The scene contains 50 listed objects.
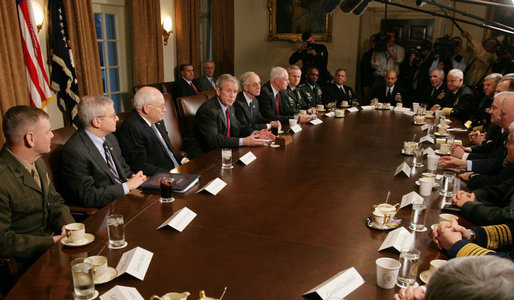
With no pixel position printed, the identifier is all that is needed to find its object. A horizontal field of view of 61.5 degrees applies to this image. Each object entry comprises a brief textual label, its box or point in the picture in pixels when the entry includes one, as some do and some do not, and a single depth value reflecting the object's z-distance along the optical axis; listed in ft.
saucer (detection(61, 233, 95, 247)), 5.31
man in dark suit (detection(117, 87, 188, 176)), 10.30
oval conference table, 4.60
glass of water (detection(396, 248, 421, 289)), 4.61
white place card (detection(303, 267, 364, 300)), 4.38
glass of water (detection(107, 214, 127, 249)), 5.30
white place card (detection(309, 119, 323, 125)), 14.52
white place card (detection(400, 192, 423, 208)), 6.88
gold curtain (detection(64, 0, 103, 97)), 15.44
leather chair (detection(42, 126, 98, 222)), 7.77
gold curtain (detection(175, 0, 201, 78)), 22.54
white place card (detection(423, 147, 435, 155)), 10.53
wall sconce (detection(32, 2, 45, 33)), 14.21
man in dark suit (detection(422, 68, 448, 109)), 19.34
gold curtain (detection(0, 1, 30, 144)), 12.69
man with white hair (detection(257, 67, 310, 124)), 16.65
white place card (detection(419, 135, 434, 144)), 11.89
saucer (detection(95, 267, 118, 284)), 4.56
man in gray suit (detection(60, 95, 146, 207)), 7.89
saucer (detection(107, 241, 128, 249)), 5.36
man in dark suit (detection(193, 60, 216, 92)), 23.68
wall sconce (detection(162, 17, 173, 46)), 21.58
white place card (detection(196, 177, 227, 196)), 7.40
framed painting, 27.50
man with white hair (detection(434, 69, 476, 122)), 16.78
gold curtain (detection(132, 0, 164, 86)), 19.36
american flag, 13.50
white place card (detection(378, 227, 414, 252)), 5.42
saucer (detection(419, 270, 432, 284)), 4.74
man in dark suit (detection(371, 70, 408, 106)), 21.39
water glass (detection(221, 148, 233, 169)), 8.83
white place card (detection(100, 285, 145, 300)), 4.25
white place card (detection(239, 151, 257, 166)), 9.29
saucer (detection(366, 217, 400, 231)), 6.04
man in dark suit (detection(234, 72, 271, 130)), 14.25
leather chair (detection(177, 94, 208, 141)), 13.91
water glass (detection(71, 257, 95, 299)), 4.22
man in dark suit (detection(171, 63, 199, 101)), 21.85
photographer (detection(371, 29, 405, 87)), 25.39
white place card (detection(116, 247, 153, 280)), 4.69
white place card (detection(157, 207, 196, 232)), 5.93
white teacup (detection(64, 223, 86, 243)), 5.35
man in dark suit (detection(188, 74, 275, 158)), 11.59
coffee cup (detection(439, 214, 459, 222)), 6.18
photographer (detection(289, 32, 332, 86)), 25.18
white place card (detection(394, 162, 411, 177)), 8.62
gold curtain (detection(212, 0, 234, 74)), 26.96
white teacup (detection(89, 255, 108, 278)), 4.61
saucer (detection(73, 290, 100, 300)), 4.31
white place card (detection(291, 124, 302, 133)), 12.90
